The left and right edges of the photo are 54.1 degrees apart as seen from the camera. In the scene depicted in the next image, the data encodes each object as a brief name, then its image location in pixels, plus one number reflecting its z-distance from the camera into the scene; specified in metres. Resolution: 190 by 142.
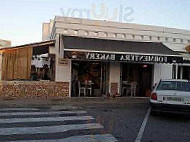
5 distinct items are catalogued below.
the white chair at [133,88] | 11.88
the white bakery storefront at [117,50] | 10.12
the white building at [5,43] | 17.55
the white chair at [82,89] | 11.34
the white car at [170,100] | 6.76
